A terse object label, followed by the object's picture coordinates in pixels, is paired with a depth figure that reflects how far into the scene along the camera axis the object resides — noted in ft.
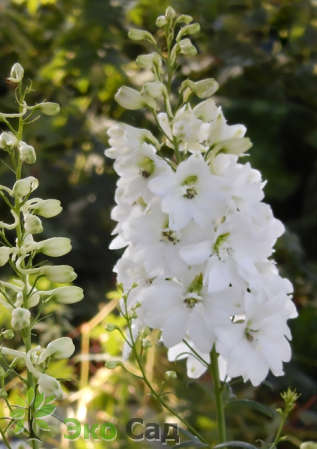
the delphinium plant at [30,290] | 2.84
